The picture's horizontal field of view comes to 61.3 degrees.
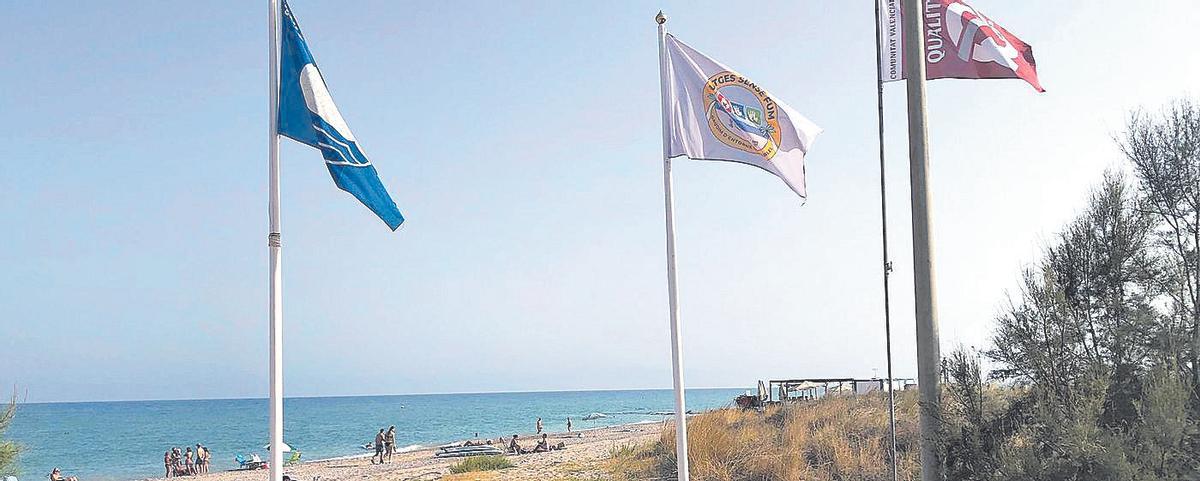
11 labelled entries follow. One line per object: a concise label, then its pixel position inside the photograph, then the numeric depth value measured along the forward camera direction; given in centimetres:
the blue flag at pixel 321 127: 772
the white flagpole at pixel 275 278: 732
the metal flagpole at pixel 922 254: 676
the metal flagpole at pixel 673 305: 945
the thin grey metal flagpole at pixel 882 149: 873
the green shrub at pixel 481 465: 2458
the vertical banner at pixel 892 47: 904
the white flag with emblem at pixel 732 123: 977
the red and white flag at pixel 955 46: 891
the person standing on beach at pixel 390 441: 4244
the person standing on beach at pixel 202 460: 4628
